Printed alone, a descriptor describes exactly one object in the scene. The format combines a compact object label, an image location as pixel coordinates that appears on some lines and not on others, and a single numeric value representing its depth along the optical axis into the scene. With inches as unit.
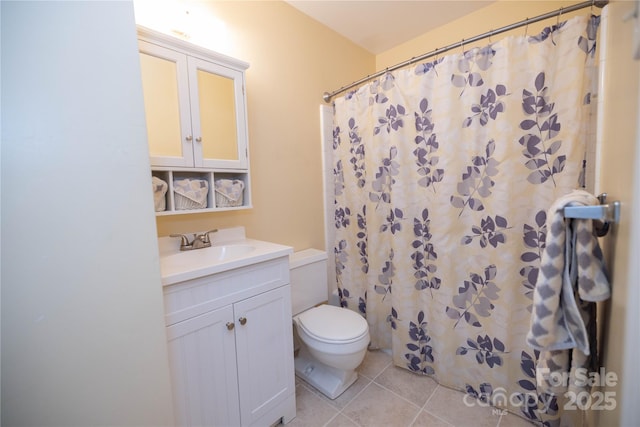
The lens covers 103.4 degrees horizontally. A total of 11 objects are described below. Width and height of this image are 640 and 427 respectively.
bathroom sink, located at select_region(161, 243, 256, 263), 49.5
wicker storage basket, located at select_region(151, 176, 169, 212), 46.3
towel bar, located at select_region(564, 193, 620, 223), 19.3
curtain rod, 42.9
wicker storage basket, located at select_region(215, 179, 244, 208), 55.1
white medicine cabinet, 46.1
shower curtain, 46.2
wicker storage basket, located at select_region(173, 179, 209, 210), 49.5
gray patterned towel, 20.8
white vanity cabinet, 38.7
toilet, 55.7
